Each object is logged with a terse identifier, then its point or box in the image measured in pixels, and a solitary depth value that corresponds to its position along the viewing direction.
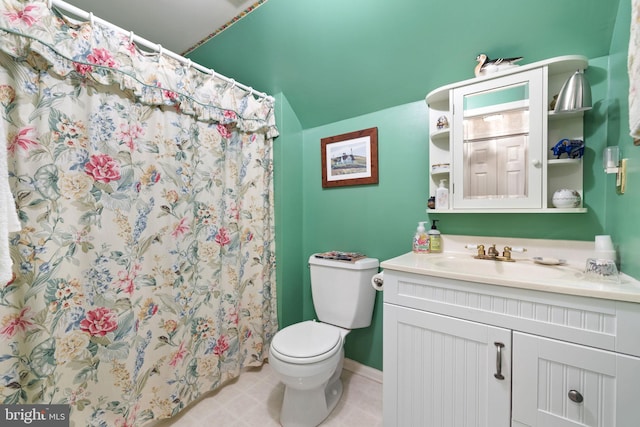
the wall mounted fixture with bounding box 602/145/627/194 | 0.96
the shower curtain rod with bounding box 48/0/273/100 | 1.03
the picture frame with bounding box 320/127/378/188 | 1.76
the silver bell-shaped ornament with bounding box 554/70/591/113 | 1.09
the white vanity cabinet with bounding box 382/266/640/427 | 0.80
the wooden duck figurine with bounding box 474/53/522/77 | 1.25
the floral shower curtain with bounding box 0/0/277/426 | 1.00
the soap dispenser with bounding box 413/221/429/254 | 1.48
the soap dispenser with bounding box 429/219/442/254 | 1.48
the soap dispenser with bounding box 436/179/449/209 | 1.44
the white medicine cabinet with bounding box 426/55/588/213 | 1.18
